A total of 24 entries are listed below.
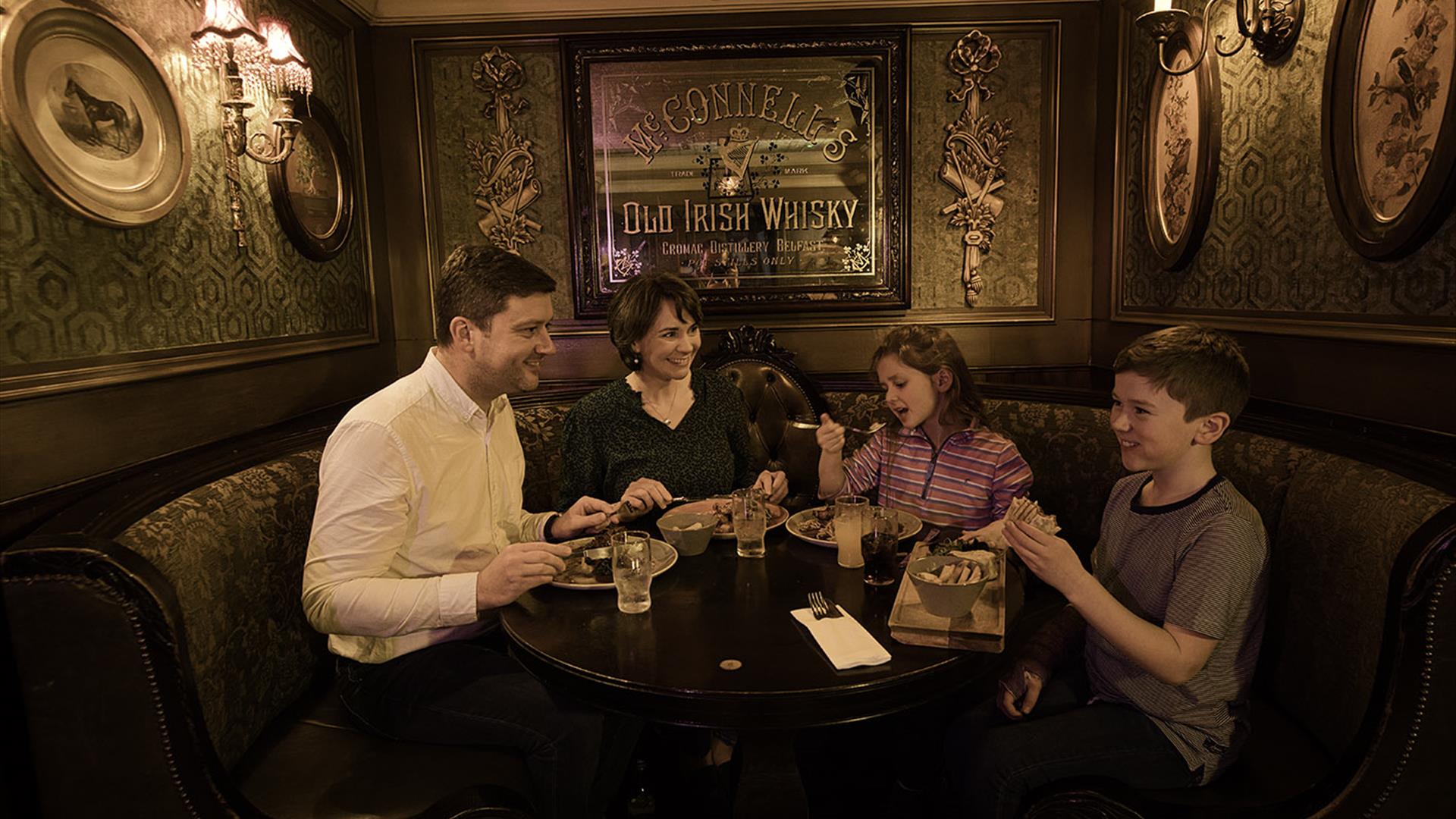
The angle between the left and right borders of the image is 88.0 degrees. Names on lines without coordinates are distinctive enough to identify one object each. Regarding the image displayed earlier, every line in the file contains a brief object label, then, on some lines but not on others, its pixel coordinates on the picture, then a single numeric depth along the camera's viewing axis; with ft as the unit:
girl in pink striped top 7.06
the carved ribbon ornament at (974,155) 11.41
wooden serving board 4.49
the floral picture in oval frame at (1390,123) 5.49
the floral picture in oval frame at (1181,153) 8.52
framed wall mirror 11.49
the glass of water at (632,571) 4.91
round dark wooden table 4.10
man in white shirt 5.23
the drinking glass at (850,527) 5.59
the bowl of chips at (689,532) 5.91
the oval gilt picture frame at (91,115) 5.47
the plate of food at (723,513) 6.53
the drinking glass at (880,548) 5.20
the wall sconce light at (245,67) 7.40
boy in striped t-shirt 4.58
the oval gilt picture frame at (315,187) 8.96
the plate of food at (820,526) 6.23
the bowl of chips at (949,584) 4.52
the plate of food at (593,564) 5.40
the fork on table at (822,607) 4.81
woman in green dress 7.98
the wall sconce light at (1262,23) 7.20
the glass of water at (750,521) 5.93
